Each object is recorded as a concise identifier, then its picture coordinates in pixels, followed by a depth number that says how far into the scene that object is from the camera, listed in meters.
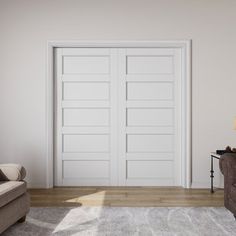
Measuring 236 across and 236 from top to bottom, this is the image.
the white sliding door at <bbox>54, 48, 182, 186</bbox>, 4.95
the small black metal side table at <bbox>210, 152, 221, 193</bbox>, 4.48
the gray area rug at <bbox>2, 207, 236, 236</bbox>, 2.94
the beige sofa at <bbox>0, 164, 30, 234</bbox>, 2.70
